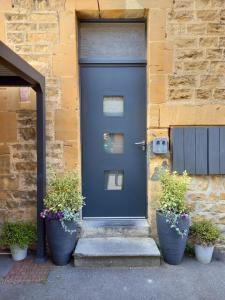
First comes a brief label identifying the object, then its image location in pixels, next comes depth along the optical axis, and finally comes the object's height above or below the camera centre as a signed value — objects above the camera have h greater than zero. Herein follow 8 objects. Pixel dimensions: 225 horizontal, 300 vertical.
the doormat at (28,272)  3.36 -1.43
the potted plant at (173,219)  3.58 -0.86
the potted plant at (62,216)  3.59 -0.82
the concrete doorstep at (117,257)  3.62 -1.29
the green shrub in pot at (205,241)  3.74 -1.15
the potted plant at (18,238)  3.80 -1.13
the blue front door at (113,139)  4.28 +0.07
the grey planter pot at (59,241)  3.61 -1.11
